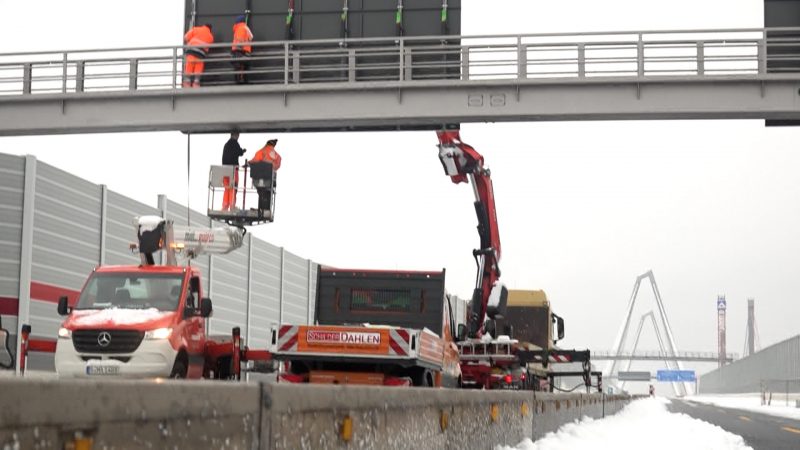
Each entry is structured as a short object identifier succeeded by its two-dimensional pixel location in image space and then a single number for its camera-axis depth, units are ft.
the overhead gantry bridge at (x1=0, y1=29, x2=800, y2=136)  84.53
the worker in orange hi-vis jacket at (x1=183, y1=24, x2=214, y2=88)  90.38
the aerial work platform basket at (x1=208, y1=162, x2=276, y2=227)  87.66
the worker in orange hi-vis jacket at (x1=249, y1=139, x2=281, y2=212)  87.97
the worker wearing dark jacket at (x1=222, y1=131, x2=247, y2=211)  91.91
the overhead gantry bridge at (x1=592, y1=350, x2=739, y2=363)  519.36
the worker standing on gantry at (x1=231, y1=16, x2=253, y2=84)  89.35
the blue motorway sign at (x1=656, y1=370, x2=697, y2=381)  561.84
